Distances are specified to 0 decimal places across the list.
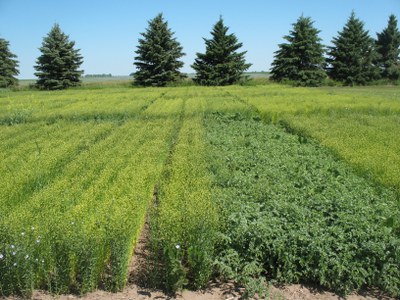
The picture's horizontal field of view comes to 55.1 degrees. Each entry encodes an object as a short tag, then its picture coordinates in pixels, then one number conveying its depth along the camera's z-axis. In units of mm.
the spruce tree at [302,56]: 56125
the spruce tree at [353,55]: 57969
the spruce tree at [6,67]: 57325
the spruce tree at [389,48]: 62431
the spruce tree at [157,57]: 55281
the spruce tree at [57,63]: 53281
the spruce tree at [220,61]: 56031
